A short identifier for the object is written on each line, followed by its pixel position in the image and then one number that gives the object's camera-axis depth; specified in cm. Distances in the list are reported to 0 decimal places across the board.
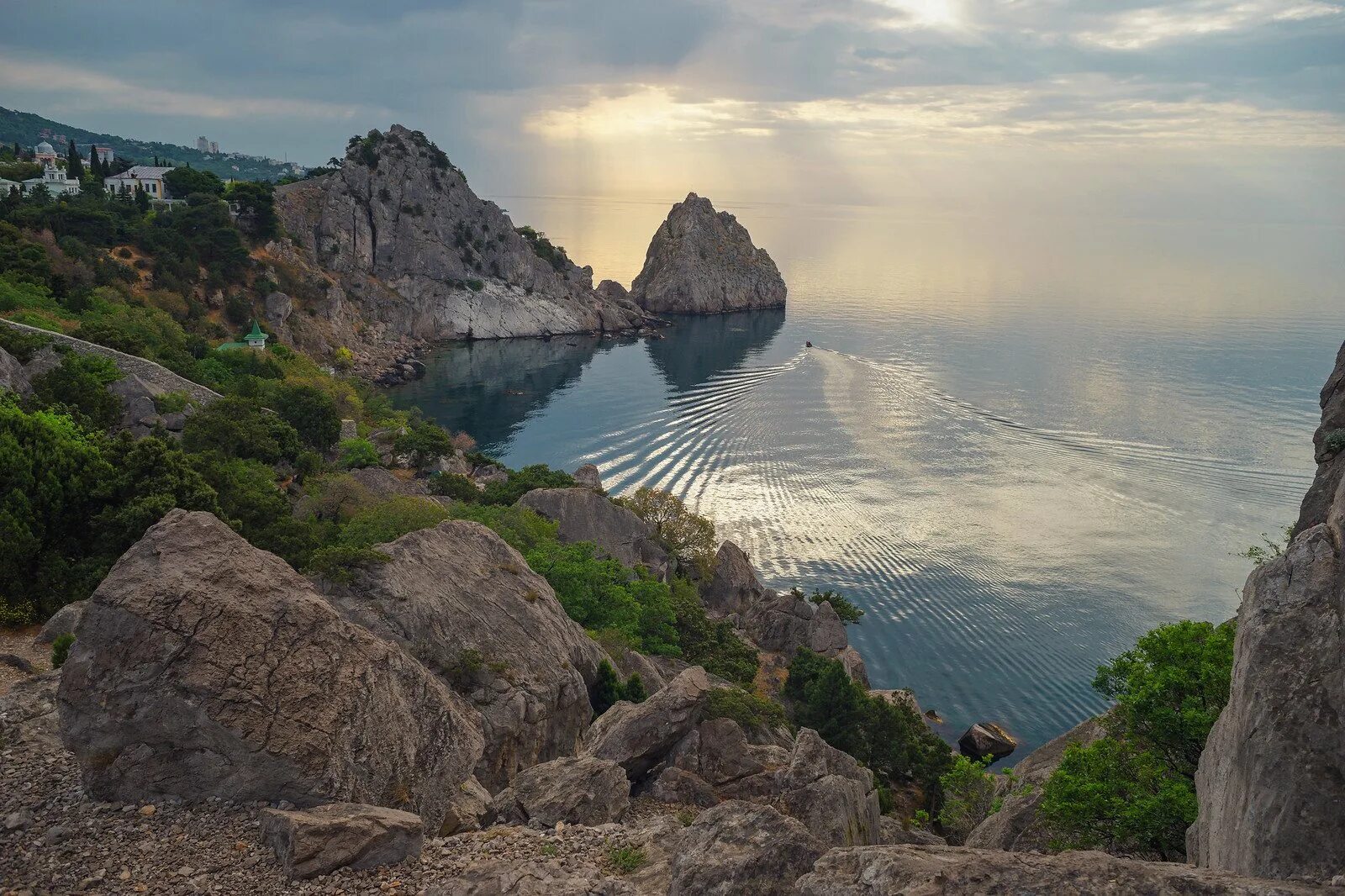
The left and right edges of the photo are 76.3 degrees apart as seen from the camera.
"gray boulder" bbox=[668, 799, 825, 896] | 1078
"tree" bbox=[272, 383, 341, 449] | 5375
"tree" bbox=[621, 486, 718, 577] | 5109
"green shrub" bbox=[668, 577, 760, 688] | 3775
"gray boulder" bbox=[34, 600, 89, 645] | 1828
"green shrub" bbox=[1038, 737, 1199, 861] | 1614
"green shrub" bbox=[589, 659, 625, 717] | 2247
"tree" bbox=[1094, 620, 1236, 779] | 1716
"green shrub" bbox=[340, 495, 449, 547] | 2917
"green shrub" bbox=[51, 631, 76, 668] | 1638
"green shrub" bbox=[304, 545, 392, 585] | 1809
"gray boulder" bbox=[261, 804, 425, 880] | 1090
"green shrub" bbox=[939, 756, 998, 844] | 2677
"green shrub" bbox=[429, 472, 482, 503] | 5041
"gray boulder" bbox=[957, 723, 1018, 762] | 3919
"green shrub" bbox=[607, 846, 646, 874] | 1220
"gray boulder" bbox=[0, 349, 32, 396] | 3281
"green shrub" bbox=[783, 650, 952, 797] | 3234
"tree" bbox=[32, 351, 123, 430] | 3309
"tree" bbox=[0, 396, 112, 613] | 2038
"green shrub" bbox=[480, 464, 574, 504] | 5138
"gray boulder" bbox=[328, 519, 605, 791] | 1767
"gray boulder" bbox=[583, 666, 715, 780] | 1833
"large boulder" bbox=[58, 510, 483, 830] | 1198
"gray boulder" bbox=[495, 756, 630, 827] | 1459
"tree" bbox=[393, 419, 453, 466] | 6034
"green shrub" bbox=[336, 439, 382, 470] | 5266
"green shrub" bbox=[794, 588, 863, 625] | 4856
